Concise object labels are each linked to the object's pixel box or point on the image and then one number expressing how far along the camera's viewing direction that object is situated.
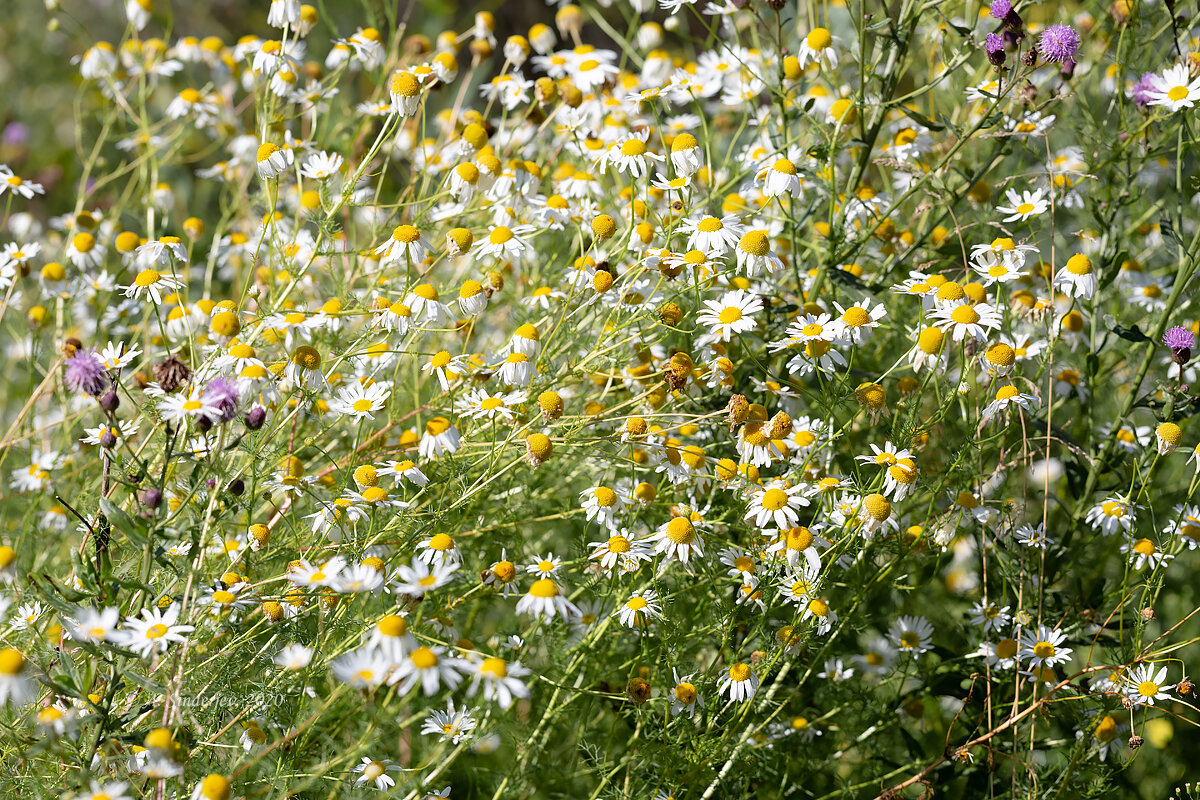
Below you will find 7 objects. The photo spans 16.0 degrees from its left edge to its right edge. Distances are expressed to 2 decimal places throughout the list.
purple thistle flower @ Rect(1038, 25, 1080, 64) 2.21
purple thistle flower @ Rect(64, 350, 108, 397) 2.09
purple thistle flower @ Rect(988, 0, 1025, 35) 2.19
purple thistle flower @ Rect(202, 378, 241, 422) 2.07
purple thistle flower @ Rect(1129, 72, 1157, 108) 2.23
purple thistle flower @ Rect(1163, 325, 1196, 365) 2.19
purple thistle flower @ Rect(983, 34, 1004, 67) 2.19
